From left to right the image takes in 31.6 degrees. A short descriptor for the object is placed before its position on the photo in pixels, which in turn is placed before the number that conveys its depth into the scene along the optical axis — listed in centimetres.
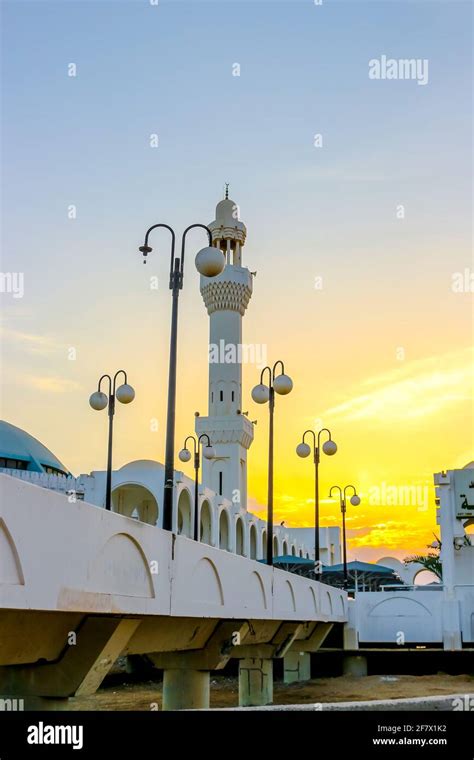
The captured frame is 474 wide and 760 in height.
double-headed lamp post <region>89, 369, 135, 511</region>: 2014
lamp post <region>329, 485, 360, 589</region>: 3688
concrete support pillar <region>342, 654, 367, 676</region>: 3303
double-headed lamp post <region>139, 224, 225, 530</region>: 1262
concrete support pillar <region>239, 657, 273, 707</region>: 2442
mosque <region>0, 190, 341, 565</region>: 4622
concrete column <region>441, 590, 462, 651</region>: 3331
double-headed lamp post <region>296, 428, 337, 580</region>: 2639
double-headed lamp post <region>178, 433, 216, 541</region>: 2811
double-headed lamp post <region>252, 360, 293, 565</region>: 2027
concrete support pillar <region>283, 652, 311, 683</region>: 3247
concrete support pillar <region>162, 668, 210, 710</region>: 1673
